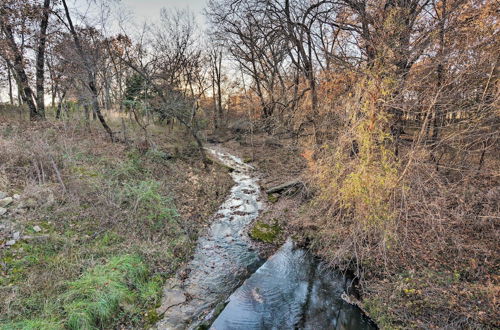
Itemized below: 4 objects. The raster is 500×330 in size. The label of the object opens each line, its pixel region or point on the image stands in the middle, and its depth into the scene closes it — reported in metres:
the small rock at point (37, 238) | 4.75
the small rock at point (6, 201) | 5.24
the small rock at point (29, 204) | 5.48
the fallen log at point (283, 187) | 10.00
